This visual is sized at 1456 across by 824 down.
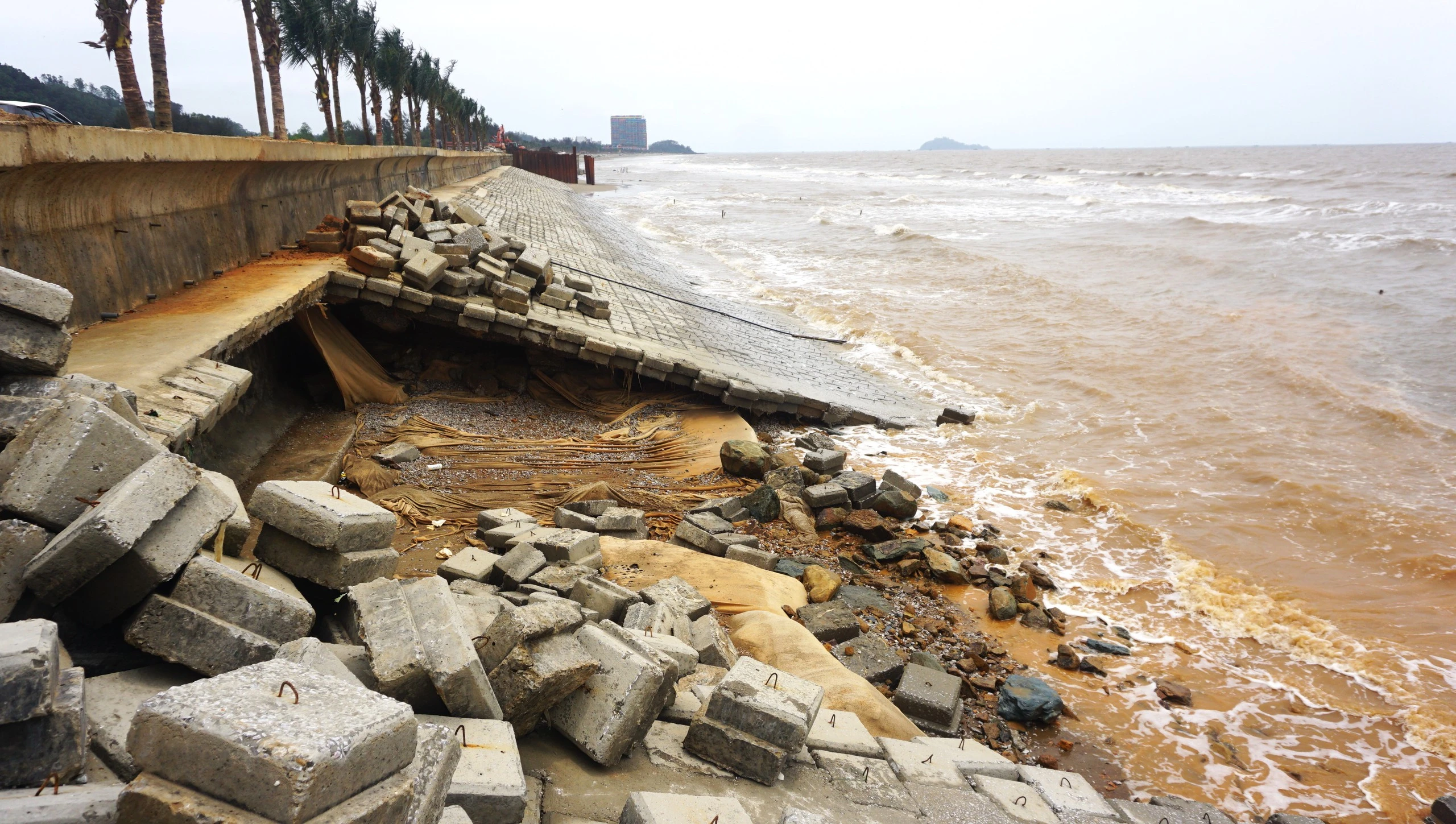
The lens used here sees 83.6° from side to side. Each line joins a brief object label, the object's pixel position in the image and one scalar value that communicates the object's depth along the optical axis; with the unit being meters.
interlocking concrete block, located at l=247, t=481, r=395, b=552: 3.78
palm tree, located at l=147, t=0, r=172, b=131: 15.05
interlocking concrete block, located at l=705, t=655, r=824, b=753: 3.54
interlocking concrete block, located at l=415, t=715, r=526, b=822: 2.64
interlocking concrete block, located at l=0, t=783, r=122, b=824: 1.91
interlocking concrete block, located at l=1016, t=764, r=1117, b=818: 3.86
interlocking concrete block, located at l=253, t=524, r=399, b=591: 3.88
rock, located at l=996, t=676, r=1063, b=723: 5.53
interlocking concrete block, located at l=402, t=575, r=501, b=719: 3.02
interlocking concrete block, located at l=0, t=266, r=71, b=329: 3.45
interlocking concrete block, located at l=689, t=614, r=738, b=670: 4.74
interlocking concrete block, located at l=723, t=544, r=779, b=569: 6.85
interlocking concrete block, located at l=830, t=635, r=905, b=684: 5.60
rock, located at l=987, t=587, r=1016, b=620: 6.87
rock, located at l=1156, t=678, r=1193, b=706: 5.97
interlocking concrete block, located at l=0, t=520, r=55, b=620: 2.74
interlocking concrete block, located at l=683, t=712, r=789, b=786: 3.51
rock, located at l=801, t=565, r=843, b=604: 6.62
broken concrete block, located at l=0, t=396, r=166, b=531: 2.98
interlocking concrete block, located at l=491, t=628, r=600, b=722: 3.23
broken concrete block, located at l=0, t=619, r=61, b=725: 2.04
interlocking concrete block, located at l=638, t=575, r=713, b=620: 5.11
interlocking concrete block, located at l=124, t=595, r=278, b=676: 2.82
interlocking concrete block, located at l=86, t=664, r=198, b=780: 2.35
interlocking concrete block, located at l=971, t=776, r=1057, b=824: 3.66
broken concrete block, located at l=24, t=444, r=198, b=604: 2.69
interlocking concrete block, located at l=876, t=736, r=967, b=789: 3.80
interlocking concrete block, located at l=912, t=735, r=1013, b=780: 4.06
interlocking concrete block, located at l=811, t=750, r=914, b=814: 3.58
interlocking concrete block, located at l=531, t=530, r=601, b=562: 5.70
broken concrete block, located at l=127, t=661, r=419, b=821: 1.89
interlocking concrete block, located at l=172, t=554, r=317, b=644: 2.95
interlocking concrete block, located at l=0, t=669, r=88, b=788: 2.11
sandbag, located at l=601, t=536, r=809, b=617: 6.07
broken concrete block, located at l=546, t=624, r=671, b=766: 3.34
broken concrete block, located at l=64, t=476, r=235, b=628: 2.83
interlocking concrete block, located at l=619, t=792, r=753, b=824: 2.81
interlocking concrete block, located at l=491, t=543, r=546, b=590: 5.13
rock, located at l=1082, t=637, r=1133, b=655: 6.53
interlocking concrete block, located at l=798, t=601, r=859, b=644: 5.92
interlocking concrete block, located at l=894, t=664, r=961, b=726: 5.26
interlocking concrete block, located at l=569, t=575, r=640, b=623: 4.82
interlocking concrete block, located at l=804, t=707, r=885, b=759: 3.86
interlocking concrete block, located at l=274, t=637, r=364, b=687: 2.74
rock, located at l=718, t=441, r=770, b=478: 8.73
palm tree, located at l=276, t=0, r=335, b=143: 28.20
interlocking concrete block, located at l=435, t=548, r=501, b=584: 5.24
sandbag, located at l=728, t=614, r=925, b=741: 4.78
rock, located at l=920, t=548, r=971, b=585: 7.30
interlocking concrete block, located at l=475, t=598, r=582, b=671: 3.26
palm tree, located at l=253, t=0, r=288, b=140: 22.88
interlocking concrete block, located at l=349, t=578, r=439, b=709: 3.00
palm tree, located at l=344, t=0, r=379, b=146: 31.41
